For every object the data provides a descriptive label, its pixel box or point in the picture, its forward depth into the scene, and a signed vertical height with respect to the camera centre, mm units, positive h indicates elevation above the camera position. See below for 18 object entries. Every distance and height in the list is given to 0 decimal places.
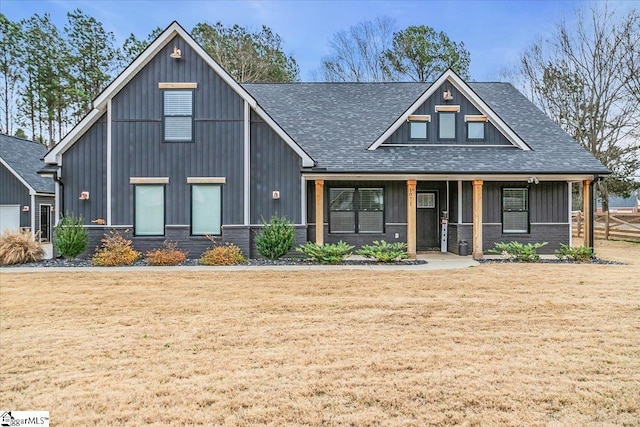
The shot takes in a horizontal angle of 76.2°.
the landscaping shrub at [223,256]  11602 -1216
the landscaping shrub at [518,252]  12430 -1161
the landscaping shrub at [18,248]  11641 -999
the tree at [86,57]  31283 +12266
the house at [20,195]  19812 +938
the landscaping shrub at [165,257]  11461 -1209
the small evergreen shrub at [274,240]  12344 -777
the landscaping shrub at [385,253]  11875 -1125
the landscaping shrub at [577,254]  12594 -1219
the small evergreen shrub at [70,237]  12070 -687
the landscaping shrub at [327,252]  11883 -1115
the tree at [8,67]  29984 +11022
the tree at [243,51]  29641 +11995
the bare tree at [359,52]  30547 +12416
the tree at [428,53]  28031 +11201
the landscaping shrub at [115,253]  11404 -1109
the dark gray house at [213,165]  12719 +1596
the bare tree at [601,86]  24469 +8226
